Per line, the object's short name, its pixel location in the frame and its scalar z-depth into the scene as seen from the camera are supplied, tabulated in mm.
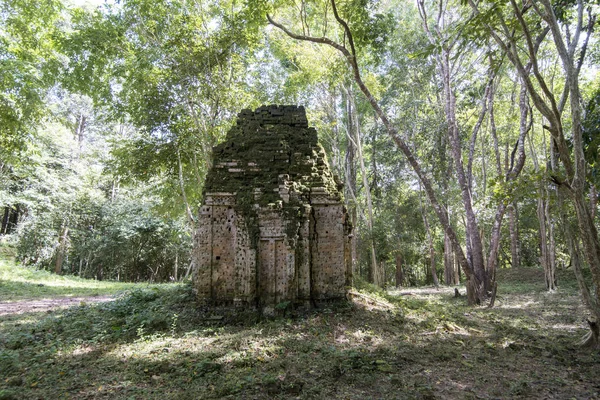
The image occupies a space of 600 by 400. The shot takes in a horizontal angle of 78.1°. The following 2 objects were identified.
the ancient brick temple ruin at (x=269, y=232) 7754
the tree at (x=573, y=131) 5598
